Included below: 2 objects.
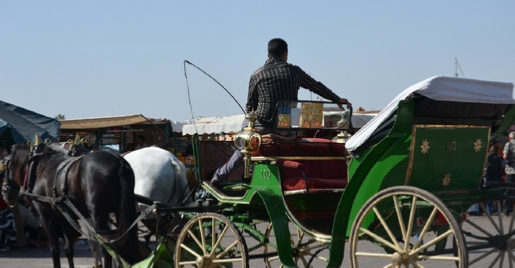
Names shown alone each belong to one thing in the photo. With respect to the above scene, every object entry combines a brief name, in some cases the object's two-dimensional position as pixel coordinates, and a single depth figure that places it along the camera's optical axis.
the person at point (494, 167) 13.89
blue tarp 13.27
